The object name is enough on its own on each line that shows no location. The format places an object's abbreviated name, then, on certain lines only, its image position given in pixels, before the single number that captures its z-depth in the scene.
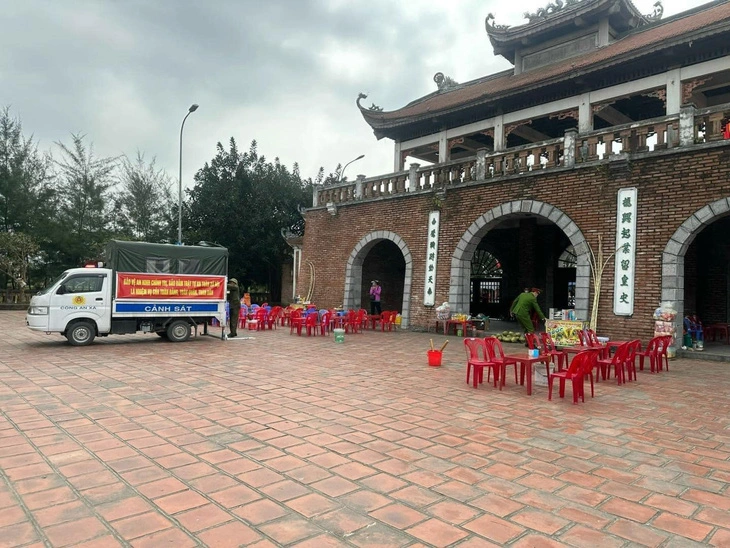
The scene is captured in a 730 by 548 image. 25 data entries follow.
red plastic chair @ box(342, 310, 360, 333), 14.09
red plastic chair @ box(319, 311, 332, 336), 13.43
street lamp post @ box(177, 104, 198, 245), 17.98
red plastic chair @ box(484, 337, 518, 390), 6.57
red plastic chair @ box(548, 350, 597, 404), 5.73
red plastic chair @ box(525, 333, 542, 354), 7.64
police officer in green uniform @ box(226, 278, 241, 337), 12.30
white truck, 9.95
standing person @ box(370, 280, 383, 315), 16.52
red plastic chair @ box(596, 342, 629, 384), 7.04
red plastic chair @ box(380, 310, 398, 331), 14.98
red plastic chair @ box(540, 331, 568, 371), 6.91
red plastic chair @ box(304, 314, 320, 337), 12.87
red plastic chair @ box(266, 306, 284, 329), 14.78
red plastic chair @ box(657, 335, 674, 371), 8.33
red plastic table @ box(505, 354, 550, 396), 6.33
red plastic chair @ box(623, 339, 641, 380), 7.50
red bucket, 8.47
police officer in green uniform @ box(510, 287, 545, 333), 10.14
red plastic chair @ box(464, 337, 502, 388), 6.57
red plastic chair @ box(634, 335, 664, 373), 8.00
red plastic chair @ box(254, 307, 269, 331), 14.49
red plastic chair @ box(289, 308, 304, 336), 12.89
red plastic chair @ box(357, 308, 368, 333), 14.19
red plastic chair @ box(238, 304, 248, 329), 15.43
